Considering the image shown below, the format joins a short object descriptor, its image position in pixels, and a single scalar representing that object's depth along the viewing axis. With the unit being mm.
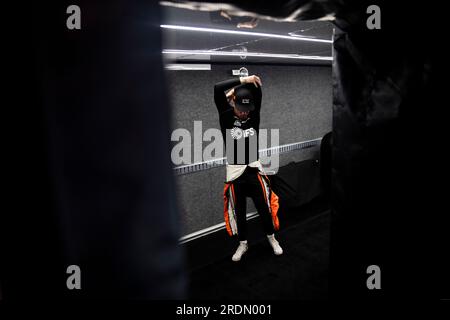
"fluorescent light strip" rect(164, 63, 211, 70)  2574
